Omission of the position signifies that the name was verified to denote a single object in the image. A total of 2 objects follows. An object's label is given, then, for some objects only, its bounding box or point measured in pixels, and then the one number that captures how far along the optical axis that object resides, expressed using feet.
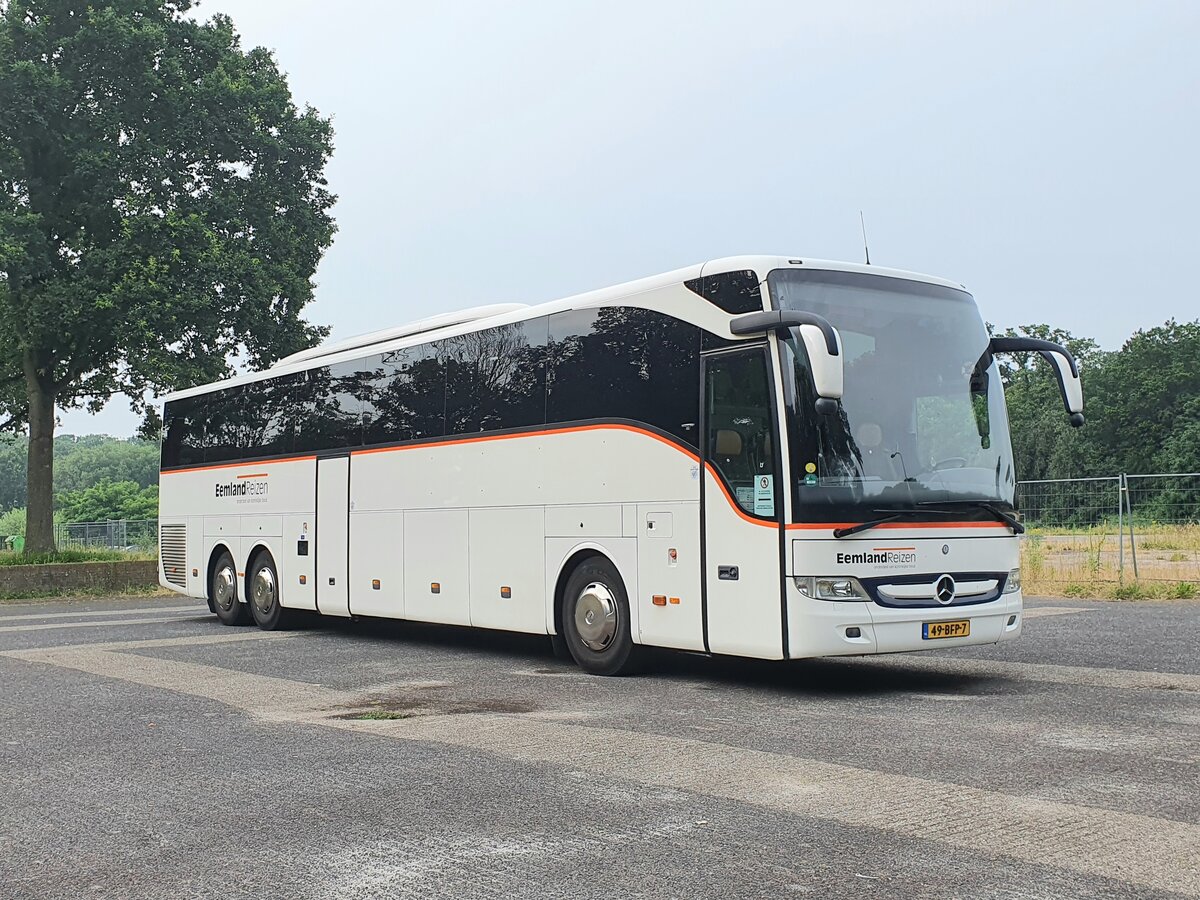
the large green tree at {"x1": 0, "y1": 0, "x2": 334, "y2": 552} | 86.12
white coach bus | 32.14
